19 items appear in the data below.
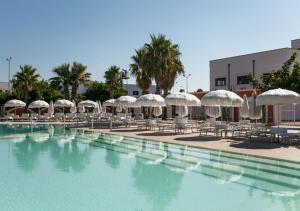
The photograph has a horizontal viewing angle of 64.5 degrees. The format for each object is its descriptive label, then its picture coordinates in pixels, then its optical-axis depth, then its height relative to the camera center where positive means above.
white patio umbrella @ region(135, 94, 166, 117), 16.59 +0.76
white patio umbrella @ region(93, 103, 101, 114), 24.50 +0.19
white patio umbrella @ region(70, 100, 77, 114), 25.07 +0.29
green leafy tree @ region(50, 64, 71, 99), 29.63 +4.48
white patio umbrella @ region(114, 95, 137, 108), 18.85 +0.83
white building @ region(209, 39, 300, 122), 25.86 +5.36
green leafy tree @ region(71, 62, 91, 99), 29.72 +4.49
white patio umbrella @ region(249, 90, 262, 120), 12.76 +0.09
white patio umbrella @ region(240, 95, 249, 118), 13.42 +0.13
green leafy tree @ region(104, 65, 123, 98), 32.59 +4.76
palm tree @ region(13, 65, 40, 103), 28.80 +3.92
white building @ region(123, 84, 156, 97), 48.85 +4.69
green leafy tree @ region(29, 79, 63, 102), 30.28 +2.51
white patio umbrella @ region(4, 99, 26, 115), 25.30 +0.94
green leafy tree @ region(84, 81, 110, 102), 34.42 +2.87
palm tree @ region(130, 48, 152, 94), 23.95 +4.03
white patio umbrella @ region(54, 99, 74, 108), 24.66 +0.91
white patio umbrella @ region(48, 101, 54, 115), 24.14 +0.29
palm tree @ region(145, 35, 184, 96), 21.25 +4.52
